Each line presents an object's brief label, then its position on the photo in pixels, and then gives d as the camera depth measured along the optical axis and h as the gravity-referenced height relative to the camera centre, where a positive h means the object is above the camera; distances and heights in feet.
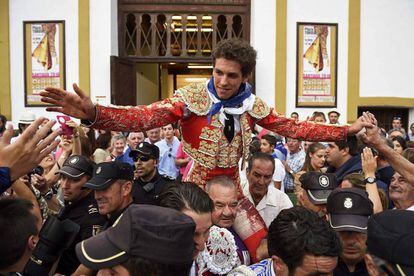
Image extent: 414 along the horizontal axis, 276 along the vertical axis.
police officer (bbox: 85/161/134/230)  11.74 -2.31
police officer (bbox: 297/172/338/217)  11.75 -2.32
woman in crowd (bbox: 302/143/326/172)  19.45 -2.63
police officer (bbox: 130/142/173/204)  16.43 -2.73
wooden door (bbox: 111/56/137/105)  37.96 +0.64
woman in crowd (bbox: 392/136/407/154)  19.98 -2.16
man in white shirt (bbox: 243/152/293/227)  12.95 -2.66
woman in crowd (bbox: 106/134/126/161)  23.03 -2.58
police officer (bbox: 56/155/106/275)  11.89 -2.77
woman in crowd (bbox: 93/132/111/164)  24.16 -2.52
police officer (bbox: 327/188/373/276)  9.12 -2.48
